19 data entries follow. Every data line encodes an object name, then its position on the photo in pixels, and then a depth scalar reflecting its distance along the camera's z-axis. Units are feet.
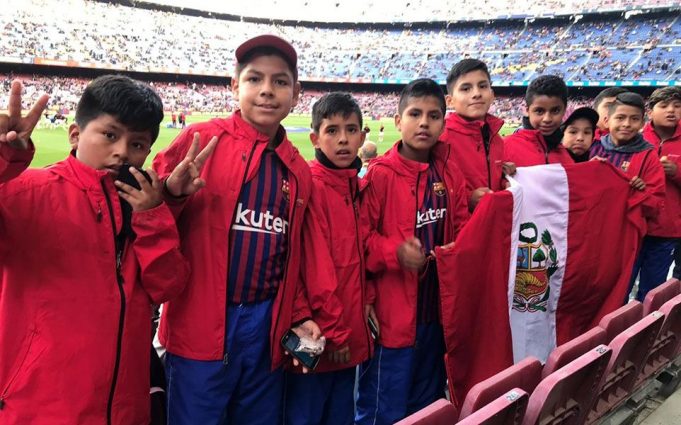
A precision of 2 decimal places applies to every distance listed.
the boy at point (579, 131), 11.19
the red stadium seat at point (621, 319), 8.09
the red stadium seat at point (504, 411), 4.80
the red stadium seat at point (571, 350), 6.78
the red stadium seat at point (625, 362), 7.00
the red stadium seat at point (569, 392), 5.60
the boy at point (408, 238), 8.21
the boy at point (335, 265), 7.05
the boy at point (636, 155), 11.41
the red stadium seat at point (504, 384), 5.59
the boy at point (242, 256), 6.00
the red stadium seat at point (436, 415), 4.98
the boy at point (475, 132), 9.53
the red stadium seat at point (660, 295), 9.10
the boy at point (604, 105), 14.69
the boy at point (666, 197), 12.76
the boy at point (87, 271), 4.94
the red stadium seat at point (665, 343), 8.30
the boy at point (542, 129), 10.50
